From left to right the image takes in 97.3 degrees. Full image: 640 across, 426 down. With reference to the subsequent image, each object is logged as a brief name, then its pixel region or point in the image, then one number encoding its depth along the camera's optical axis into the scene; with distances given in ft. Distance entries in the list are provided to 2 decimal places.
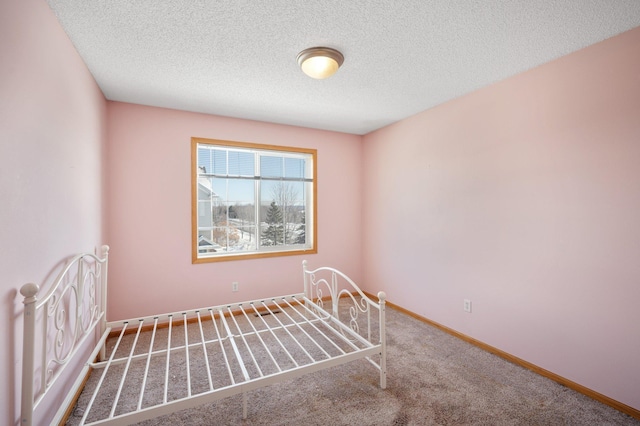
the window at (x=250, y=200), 10.82
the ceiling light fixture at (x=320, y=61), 6.34
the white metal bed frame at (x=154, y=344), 4.39
